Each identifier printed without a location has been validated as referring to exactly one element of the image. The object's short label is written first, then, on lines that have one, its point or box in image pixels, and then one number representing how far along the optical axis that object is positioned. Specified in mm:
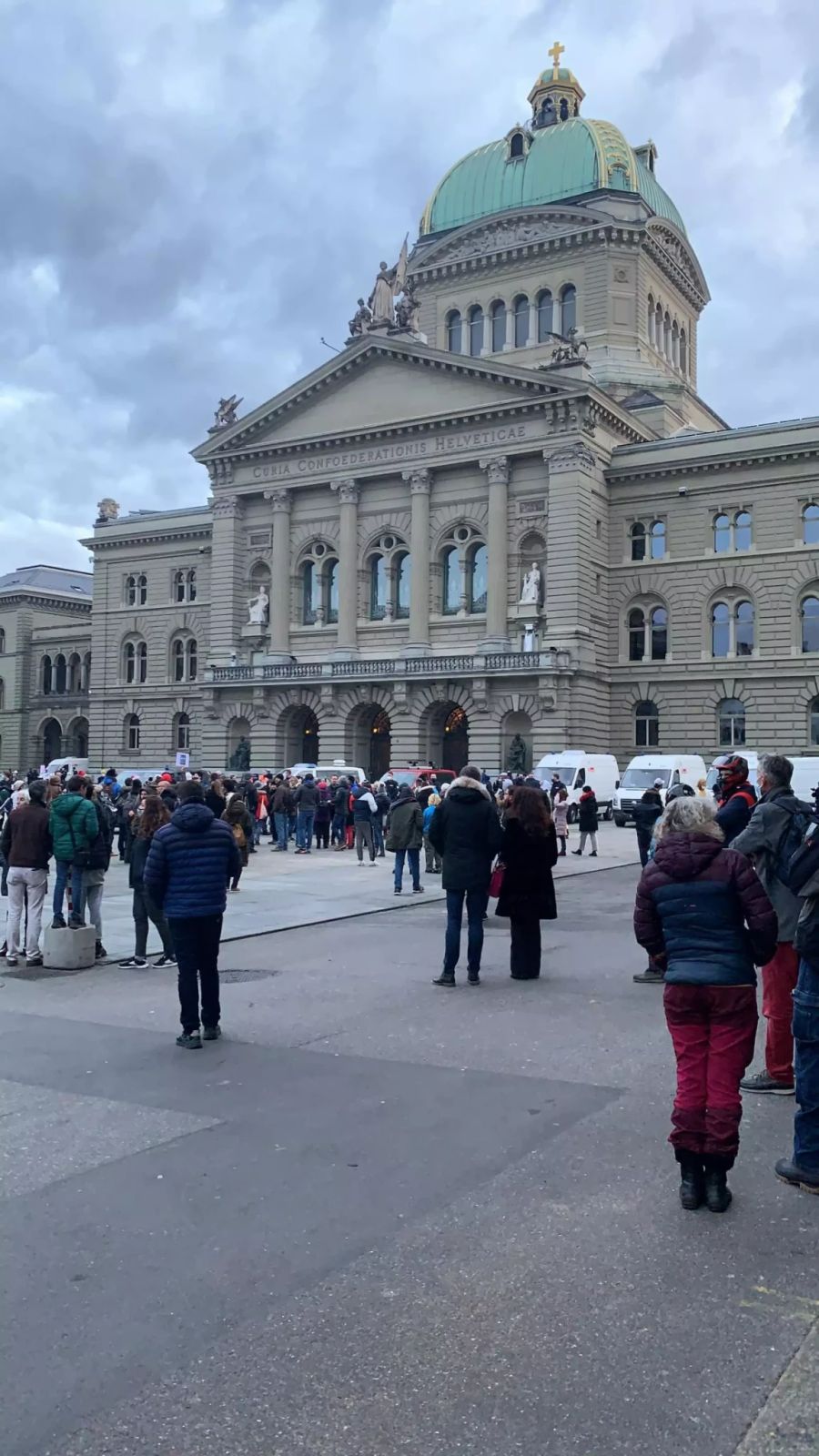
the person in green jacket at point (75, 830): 12750
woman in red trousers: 5652
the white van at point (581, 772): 40156
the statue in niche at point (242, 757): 56938
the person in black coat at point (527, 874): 11422
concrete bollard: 12633
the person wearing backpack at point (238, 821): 19812
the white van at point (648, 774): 39250
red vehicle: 37312
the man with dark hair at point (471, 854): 11539
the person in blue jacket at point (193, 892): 9094
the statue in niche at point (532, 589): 50875
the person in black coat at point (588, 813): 28984
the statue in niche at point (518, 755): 49406
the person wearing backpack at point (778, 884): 7352
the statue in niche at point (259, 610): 58281
